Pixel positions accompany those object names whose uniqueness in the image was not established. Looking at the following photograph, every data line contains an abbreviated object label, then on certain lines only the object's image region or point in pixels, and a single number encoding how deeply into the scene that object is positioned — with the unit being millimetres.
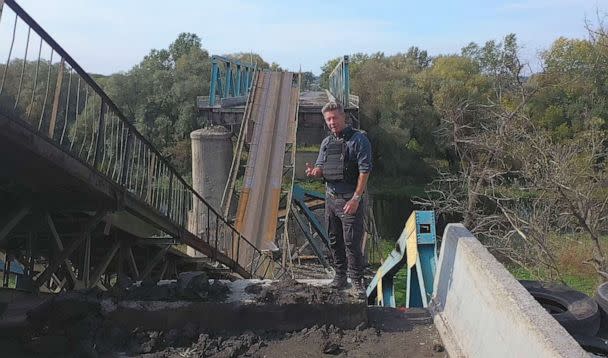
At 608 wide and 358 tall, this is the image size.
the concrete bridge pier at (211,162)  18844
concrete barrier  2584
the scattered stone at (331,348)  3945
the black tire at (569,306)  4117
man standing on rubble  4526
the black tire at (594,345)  3789
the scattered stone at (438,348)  3937
